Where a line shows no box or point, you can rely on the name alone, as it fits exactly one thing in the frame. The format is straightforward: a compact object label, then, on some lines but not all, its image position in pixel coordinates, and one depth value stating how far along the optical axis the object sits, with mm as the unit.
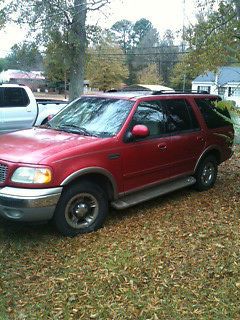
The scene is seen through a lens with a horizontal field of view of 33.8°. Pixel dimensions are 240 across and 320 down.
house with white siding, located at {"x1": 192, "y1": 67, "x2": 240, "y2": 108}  48428
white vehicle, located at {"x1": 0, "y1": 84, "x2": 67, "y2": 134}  10188
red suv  4516
